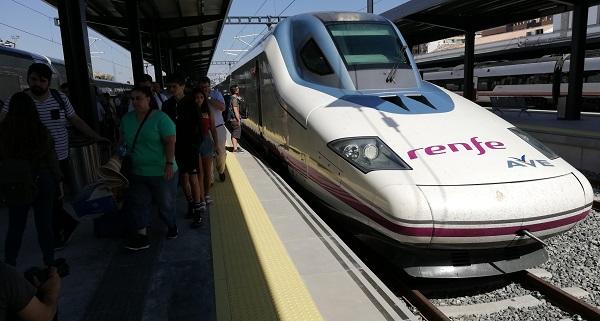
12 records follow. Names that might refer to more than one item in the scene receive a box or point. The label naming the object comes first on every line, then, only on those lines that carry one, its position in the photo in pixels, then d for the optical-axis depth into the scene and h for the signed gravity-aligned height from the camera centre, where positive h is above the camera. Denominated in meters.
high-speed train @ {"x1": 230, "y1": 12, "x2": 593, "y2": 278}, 3.19 -0.58
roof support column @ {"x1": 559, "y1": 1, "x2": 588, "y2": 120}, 11.51 +0.56
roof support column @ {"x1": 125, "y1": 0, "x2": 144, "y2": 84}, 11.44 +1.56
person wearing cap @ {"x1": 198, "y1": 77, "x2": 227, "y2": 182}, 5.33 -0.39
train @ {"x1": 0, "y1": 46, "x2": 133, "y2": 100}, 9.79 +0.75
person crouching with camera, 1.44 -0.65
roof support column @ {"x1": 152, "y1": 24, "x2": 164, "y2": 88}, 16.47 +1.59
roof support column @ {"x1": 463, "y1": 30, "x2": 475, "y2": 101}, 15.81 +0.59
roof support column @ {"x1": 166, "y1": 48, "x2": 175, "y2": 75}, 23.48 +1.86
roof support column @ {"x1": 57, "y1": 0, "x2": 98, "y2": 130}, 5.86 +0.56
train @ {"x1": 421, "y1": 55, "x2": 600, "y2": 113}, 19.33 +0.13
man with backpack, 3.55 -0.14
